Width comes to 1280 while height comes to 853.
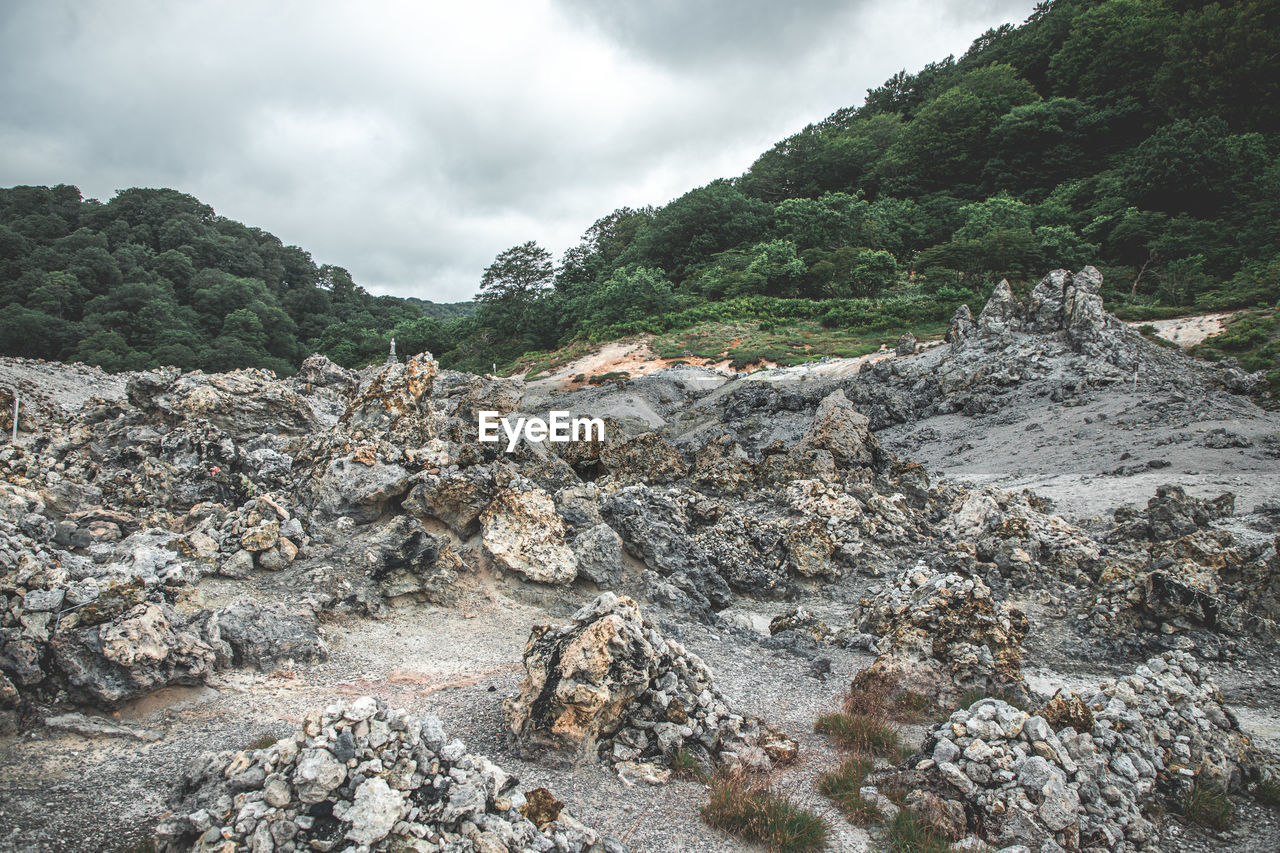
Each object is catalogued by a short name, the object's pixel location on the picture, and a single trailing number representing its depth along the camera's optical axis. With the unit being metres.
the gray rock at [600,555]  10.46
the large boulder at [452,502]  10.66
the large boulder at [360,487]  10.74
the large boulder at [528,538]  9.98
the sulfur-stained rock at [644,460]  16.06
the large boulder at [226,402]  14.52
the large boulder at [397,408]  13.63
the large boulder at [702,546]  11.00
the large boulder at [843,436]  16.95
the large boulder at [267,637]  6.77
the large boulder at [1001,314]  29.73
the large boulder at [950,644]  7.32
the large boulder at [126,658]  5.48
